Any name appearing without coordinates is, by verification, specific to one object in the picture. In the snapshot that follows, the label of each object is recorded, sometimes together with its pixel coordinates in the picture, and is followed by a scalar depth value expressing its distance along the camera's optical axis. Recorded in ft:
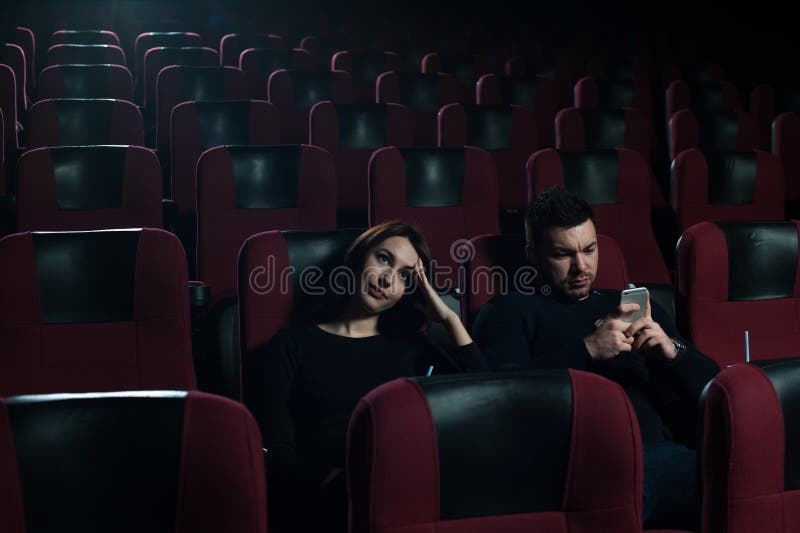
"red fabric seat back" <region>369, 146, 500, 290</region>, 9.75
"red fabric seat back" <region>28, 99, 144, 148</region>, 12.28
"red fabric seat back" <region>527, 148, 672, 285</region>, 10.18
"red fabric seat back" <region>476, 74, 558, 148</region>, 17.83
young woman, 5.71
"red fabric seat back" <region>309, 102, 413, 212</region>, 12.73
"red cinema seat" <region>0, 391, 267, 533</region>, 3.53
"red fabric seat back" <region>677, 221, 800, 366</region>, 7.38
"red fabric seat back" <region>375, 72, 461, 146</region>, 16.35
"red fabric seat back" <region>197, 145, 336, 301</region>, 9.21
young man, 6.30
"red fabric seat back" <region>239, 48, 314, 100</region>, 18.94
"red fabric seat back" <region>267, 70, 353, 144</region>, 15.46
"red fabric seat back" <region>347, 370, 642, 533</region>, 3.73
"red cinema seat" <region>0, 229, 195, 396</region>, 6.20
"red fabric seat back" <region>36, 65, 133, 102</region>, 15.55
